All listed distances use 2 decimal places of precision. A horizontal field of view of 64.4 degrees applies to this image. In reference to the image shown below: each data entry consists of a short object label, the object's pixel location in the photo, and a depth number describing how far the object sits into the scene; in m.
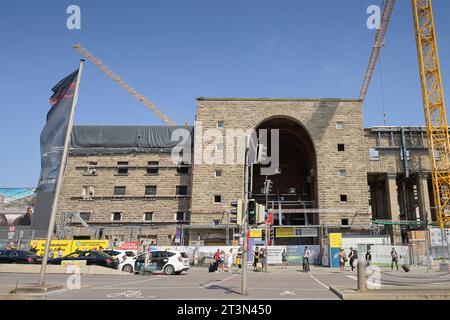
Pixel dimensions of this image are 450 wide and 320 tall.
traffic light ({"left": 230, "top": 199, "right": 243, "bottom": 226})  11.78
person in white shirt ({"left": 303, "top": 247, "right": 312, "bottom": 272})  26.12
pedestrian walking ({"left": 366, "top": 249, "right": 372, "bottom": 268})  25.94
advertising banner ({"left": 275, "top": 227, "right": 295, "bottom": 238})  41.13
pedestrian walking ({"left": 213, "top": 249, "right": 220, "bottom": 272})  26.09
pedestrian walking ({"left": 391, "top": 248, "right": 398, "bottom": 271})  26.07
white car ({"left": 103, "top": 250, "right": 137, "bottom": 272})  23.21
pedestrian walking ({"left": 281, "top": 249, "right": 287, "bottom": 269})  30.83
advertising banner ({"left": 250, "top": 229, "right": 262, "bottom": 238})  38.71
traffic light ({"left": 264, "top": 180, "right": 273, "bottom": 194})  24.38
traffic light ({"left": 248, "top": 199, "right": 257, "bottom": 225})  11.98
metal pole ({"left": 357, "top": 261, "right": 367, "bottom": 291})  11.22
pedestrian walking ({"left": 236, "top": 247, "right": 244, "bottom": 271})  26.94
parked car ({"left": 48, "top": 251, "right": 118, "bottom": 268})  22.78
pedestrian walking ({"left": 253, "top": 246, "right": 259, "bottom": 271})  27.87
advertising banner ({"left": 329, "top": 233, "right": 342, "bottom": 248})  30.97
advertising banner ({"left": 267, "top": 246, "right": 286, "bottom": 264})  34.72
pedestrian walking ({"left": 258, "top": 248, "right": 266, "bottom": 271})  27.83
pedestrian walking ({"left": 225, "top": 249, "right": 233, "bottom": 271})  31.62
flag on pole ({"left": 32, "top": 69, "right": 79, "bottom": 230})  13.05
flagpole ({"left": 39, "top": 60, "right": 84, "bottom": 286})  12.24
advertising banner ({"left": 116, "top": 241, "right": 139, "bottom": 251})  35.93
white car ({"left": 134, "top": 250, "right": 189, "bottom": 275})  22.39
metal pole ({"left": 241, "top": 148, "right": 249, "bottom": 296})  11.56
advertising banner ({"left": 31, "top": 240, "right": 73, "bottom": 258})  34.09
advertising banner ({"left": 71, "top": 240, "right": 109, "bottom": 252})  34.22
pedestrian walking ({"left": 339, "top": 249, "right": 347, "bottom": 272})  25.47
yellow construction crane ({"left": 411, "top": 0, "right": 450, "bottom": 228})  46.28
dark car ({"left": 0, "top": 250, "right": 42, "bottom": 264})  24.72
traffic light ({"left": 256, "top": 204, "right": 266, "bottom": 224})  12.19
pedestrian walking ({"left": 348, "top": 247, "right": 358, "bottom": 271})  25.76
